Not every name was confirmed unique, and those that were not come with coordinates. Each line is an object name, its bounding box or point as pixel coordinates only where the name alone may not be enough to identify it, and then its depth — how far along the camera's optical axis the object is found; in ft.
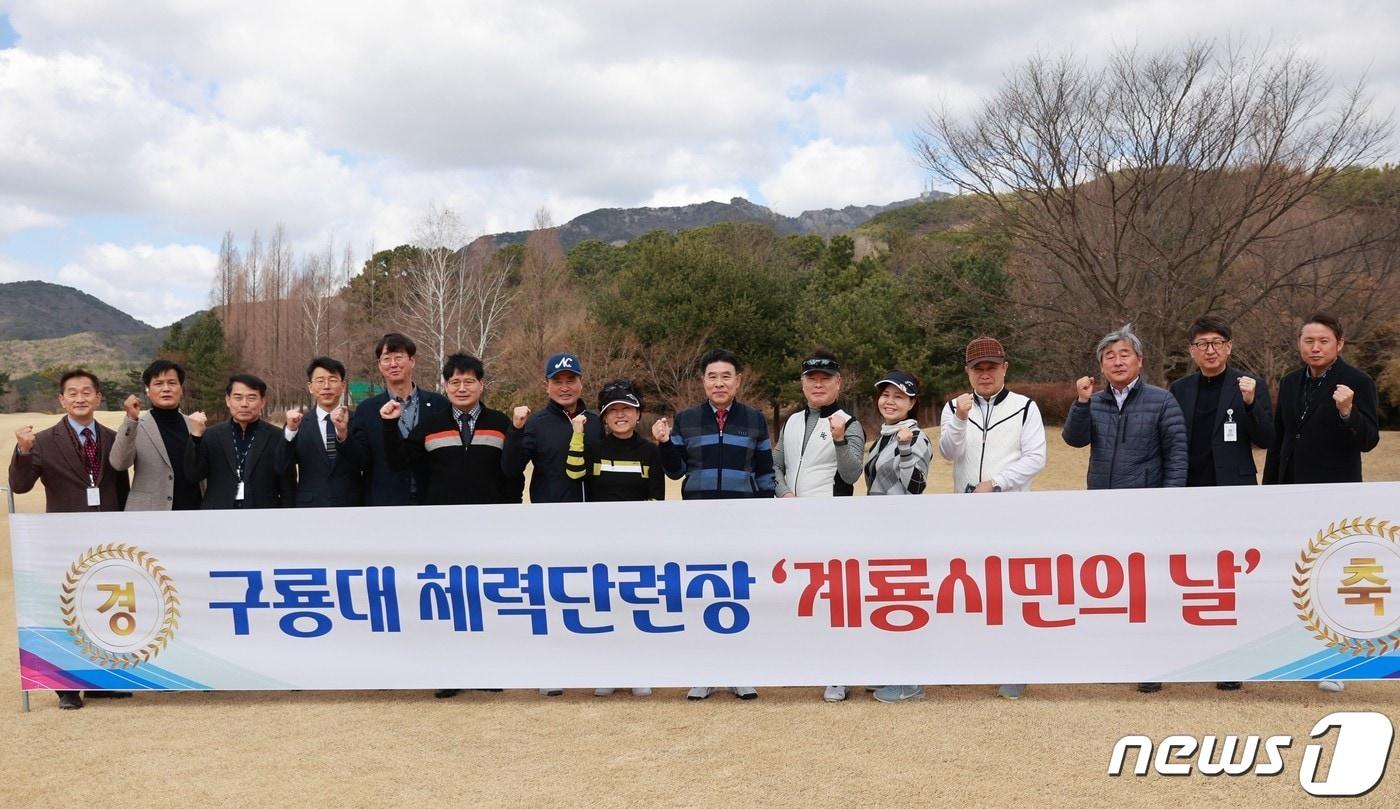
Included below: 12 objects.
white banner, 14.42
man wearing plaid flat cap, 16.02
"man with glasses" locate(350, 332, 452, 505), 17.35
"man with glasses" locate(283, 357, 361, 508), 17.53
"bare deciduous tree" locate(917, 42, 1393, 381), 62.28
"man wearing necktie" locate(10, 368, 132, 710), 17.19
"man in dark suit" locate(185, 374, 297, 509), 17.58
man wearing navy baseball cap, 16.66
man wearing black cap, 16.21
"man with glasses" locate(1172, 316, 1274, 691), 16.25
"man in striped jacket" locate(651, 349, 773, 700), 16.24
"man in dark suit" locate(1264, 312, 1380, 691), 15.96
